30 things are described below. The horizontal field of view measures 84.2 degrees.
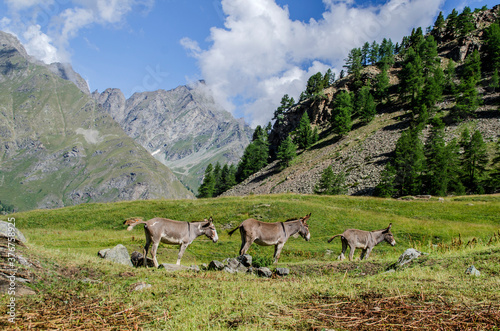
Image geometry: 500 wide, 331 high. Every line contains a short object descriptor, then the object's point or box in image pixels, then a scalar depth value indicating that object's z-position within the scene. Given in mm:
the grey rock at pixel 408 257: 12735
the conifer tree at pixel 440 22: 161000
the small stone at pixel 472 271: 9366
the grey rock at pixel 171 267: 13217
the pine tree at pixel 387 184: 66762
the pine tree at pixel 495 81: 91875
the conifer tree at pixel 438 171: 62438
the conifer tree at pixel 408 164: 66938
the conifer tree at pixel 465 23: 138775
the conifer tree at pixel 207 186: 116750
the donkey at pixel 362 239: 18562
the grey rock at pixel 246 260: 14241
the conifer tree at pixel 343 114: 111219
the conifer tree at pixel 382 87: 123438
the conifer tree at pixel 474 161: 64688
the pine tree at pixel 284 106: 168750
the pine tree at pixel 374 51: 159500
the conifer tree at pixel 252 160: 131250
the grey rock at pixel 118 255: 15314
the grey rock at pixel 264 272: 12393
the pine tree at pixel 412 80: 106688
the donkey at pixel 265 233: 16297
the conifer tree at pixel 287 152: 113125
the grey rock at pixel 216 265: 13197
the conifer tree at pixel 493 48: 104875
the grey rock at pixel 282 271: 12820
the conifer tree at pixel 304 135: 126250
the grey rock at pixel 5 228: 9639
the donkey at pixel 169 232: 15258
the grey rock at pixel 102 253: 15789
